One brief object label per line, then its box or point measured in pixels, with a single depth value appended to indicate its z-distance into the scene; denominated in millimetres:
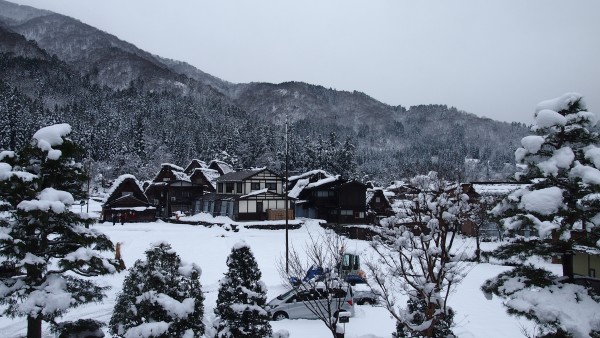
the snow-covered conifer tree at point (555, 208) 7281
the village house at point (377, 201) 51594
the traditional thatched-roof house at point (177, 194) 50969
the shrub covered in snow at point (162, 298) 7637
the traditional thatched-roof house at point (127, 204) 43469
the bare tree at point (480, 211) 29903
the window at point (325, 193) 49750
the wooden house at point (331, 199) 47469
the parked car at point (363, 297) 17906
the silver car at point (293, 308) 15219
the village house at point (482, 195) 42103
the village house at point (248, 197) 44000
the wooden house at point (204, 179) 51938
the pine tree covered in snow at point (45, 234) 8594
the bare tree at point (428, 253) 9562
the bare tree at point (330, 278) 10383
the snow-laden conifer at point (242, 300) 9336
